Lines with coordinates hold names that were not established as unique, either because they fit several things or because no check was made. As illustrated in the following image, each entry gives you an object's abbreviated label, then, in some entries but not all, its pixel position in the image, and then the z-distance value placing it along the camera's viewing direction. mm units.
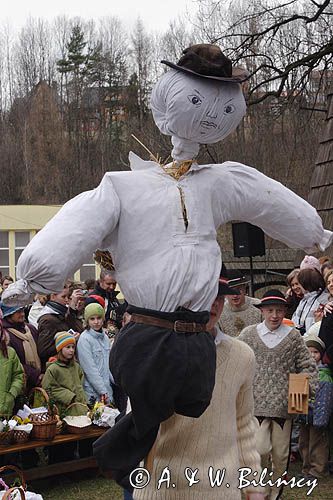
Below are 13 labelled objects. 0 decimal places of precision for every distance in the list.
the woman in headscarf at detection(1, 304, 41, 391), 11281
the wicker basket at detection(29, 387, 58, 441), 10240
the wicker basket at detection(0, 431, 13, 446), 9927
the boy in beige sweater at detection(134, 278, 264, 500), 5102
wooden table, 10084
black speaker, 15832
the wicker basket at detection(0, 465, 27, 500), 7204
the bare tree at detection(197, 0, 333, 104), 19701
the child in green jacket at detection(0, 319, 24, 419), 10305
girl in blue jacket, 11503
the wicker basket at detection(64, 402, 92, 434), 10760
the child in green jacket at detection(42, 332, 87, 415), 10940
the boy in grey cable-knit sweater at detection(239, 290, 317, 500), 9916
